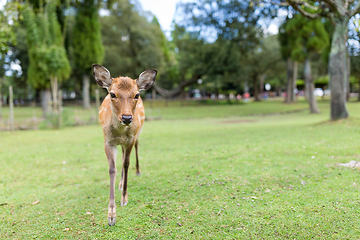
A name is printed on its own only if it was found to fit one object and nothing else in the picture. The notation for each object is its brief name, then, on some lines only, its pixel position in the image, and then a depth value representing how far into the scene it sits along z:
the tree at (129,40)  30.58
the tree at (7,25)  9.21
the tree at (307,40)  17.92
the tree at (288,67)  24.28
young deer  3.44
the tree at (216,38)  22.33
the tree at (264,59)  36.88
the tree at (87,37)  24.47
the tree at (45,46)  16.70
